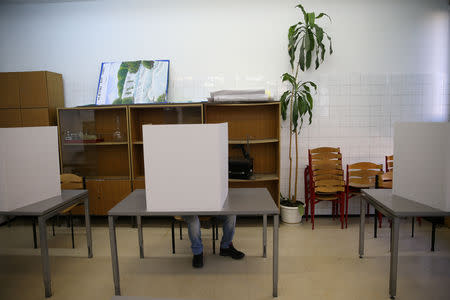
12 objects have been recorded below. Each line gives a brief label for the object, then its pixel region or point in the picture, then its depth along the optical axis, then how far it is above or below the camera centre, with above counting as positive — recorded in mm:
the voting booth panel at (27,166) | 2203 -268
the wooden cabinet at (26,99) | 3674 +430
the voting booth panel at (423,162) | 2037 -283
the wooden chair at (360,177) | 3639 -671
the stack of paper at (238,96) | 3483 +394
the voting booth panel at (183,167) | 1990 -261
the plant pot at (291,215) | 3648 -1108
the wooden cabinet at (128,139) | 3689 -121
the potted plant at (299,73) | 3473 +699
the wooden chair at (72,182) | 3338 -583
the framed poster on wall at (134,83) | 3814 +631
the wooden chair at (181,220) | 2840 -904
